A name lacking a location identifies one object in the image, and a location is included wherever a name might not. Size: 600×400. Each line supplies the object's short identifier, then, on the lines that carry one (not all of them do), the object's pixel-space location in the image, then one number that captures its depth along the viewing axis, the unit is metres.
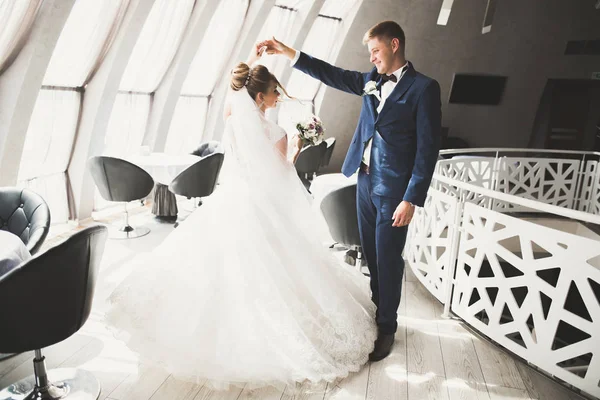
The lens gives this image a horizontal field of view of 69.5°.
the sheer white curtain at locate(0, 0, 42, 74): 3.65
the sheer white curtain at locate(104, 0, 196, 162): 5.88
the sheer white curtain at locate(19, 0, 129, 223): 4.60
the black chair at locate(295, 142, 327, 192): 7.15
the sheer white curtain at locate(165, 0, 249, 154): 7.49
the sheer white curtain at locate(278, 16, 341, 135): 10.62
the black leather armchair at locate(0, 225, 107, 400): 1.76
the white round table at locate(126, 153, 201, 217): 4.84
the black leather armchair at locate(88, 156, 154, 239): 4.50
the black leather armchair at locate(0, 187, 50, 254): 2.62
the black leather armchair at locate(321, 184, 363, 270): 3.66
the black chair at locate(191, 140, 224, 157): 5.94
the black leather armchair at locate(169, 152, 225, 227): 4.80
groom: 2.39
